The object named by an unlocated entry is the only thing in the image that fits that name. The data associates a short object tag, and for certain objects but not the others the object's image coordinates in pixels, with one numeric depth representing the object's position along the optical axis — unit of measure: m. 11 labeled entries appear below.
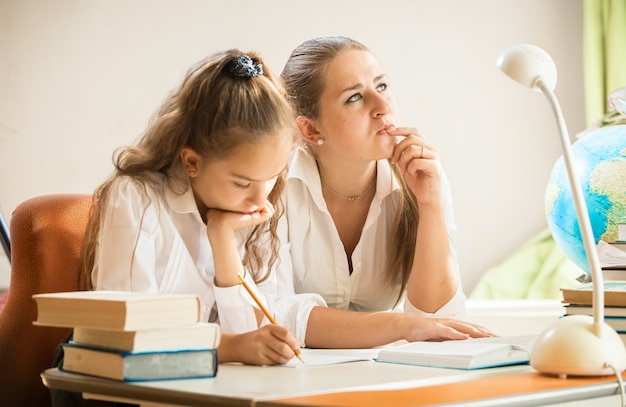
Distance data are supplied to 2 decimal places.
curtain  4.44
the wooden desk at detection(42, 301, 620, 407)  1.94
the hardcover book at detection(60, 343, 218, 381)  2.08
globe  2.93
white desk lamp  2.10
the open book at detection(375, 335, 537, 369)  2.22
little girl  2.54
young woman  2.94
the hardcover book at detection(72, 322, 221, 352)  2.08
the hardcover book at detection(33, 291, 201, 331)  2.06
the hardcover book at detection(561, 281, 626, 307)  2.34
